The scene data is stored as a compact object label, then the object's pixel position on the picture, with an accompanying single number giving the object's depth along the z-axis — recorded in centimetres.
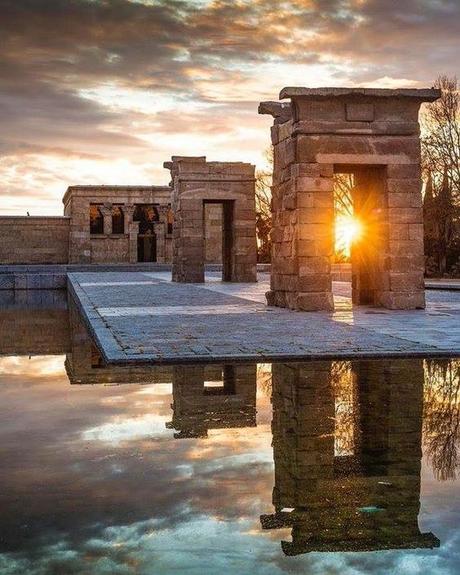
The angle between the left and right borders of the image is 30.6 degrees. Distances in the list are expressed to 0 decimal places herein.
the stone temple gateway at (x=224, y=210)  2788
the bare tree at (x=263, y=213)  5660
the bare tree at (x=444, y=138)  4425
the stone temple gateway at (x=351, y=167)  1472
